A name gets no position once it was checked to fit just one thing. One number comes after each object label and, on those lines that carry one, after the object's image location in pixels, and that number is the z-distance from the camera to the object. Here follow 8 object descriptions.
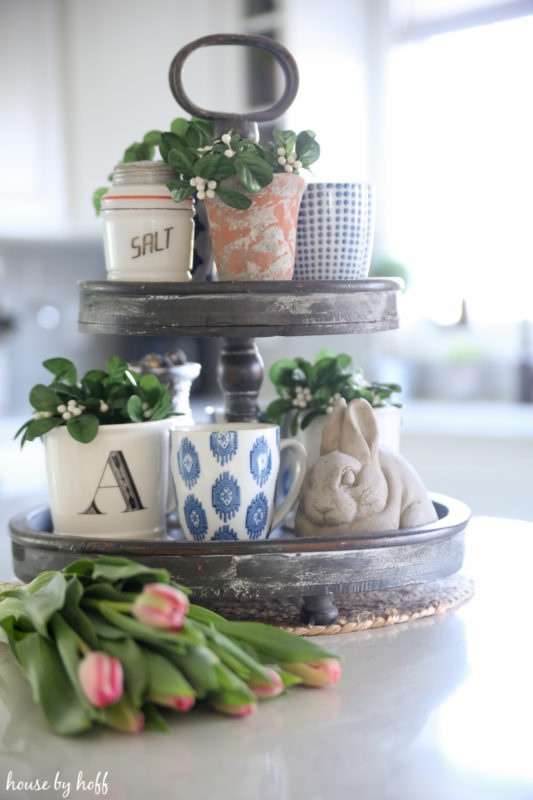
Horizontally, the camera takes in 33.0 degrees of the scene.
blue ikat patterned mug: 0.83
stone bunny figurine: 0.86
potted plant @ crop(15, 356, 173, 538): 0.86
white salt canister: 0.88
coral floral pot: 0.85
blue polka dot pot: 0.91
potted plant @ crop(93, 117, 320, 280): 0.84
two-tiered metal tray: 0.79
